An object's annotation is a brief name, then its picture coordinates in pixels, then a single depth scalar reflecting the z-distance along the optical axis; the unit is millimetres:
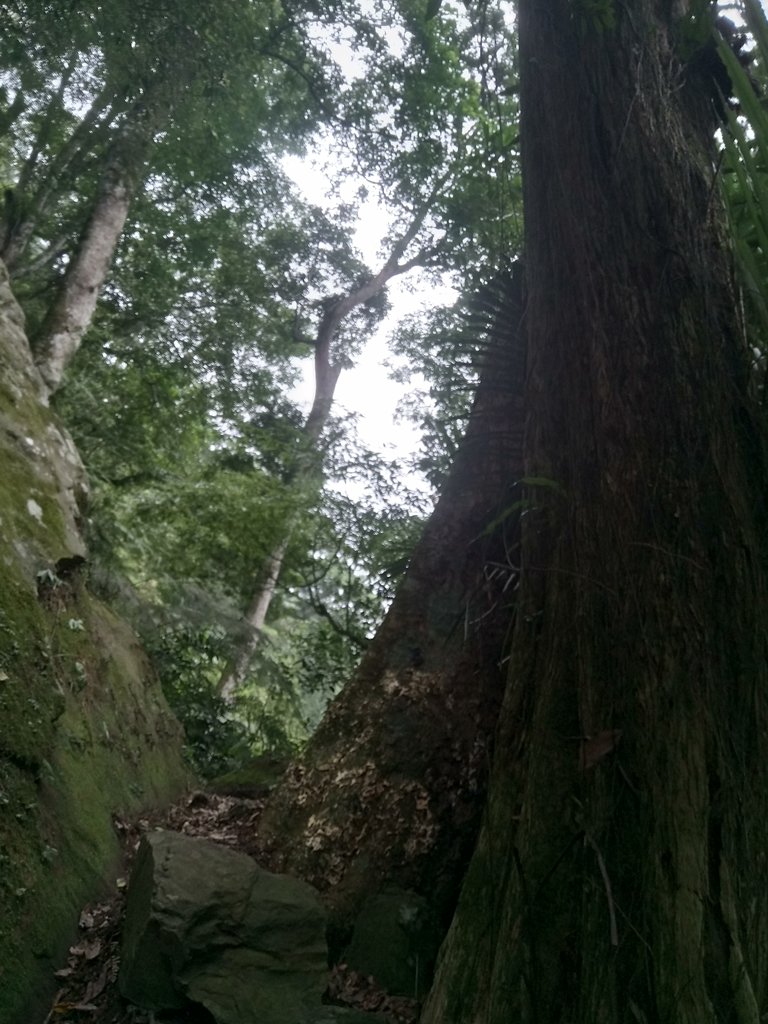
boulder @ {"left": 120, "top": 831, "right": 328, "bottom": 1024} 2686
